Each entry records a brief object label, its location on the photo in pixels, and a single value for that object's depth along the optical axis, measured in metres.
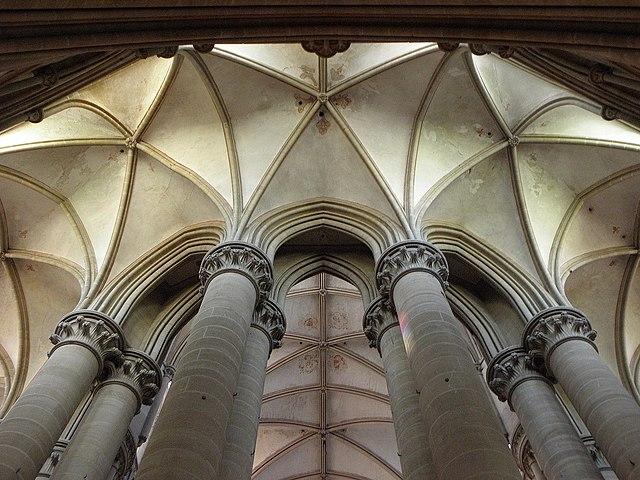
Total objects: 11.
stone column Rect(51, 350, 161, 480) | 8.45
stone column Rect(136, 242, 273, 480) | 5.90
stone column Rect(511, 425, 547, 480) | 11.49
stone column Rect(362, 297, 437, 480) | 7.54
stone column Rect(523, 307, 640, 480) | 7.27
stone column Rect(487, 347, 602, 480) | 8.16
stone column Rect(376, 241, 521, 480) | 5.91
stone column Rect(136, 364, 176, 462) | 10.87
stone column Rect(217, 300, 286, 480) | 7.52
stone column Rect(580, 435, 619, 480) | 9.38
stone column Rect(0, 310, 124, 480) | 7.18
